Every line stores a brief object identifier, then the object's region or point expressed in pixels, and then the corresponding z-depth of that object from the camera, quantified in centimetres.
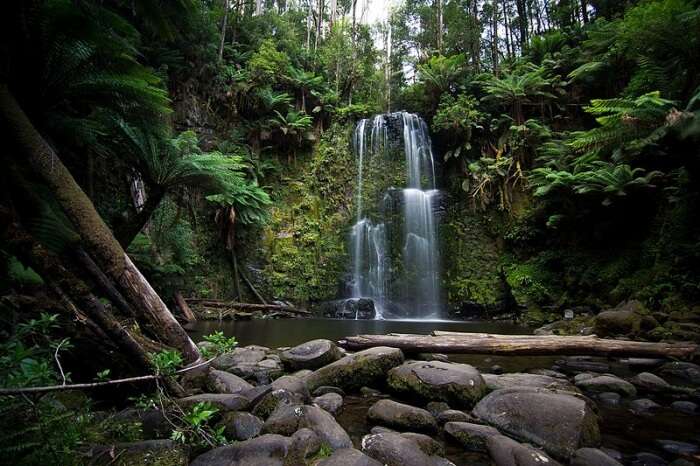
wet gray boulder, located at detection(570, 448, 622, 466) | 210
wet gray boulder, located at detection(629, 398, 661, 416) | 305
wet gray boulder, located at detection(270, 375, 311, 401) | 304
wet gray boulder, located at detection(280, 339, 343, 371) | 405
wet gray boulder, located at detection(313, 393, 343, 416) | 302
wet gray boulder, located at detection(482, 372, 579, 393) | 341
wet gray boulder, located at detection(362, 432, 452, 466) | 207
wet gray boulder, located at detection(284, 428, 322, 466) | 201
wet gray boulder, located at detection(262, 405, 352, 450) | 231
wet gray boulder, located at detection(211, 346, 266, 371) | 407
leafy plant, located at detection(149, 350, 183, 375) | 155
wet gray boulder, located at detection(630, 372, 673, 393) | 352
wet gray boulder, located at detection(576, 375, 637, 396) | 348
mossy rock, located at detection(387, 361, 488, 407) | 308
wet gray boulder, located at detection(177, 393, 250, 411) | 230
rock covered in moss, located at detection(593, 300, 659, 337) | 569
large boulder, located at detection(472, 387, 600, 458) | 234
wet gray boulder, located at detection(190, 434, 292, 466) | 189
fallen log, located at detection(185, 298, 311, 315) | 1030
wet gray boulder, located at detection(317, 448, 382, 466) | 193
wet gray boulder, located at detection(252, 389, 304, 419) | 263
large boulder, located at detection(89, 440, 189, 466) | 166
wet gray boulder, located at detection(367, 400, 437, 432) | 262
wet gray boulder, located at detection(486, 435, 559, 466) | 208
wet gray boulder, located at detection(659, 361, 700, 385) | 379
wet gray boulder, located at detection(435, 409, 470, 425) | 276
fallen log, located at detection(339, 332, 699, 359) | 425
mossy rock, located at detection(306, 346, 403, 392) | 355
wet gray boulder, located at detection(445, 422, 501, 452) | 242
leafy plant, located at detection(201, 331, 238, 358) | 212
